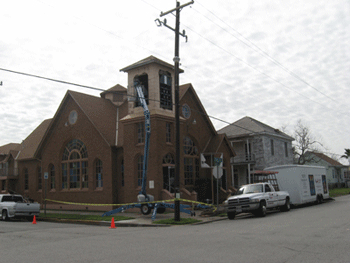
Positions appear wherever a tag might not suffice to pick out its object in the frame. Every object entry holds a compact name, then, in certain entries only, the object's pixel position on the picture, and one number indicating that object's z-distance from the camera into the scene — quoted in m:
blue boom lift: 19.20
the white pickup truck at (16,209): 20.00
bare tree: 46.78
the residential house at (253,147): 35.44
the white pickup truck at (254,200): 17.22
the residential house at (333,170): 62.55
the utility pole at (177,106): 16.42
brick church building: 23.39
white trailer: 22.59
